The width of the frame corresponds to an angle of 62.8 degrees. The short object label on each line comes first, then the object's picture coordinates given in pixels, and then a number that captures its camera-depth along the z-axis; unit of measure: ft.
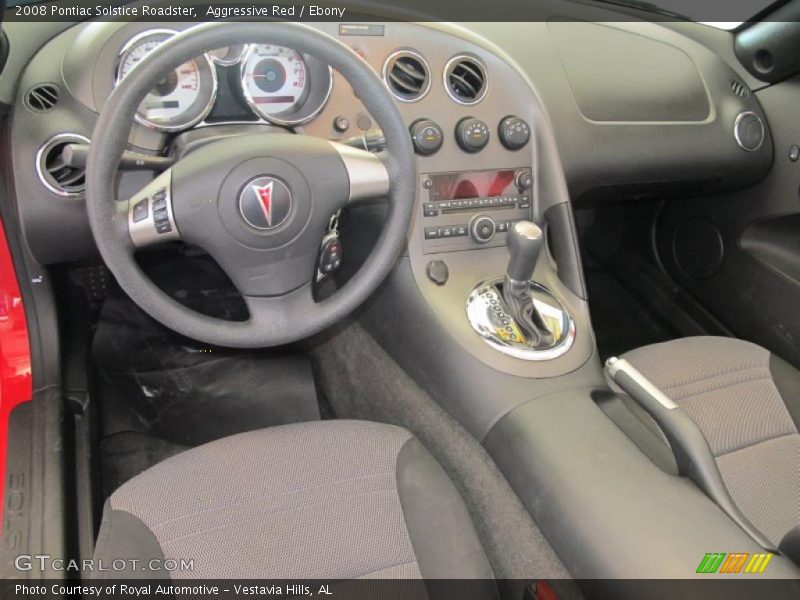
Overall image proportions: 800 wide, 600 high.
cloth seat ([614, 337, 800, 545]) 3.36
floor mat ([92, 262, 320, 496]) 5.08
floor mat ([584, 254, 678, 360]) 6.69
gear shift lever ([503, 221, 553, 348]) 3.75
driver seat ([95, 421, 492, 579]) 2.87
